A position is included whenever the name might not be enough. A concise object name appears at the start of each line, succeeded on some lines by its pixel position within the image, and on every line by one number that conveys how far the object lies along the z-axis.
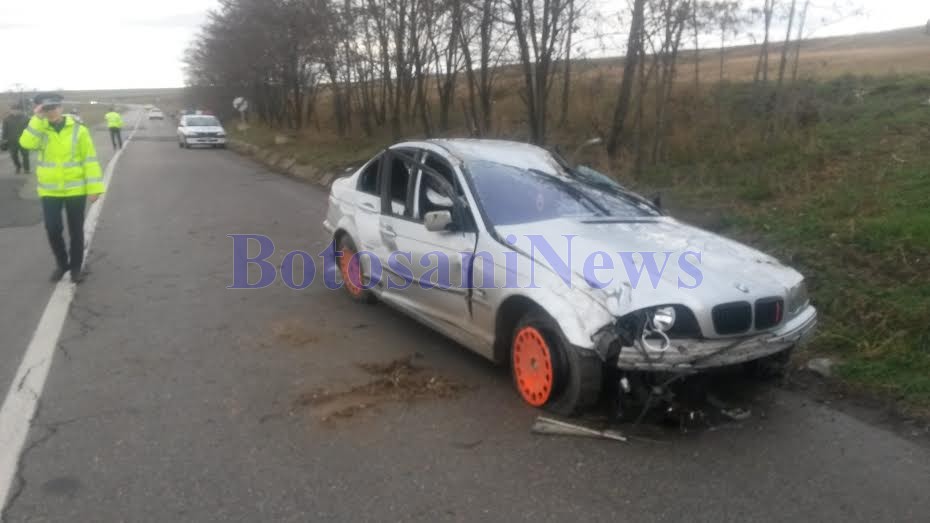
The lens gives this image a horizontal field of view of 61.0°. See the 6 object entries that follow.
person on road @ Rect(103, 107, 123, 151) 31.95
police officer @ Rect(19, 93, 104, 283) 7.74
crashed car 4.20
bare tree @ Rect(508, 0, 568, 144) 12.77
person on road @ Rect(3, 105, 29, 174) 19.97
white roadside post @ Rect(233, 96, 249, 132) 41.17
